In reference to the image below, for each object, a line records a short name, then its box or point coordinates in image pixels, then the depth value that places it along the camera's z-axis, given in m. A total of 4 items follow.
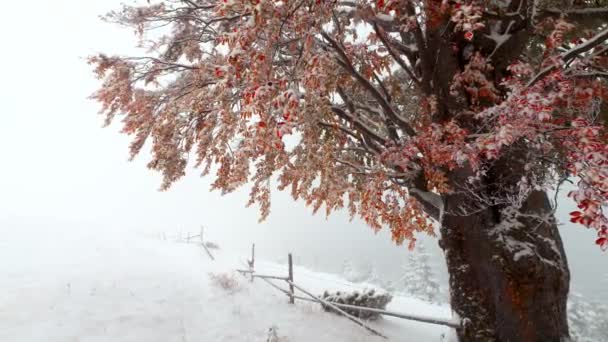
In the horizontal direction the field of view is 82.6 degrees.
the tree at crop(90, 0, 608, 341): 4.05
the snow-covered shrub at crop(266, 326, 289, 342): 7.12
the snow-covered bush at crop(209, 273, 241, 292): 10.88
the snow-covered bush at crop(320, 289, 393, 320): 10.00
